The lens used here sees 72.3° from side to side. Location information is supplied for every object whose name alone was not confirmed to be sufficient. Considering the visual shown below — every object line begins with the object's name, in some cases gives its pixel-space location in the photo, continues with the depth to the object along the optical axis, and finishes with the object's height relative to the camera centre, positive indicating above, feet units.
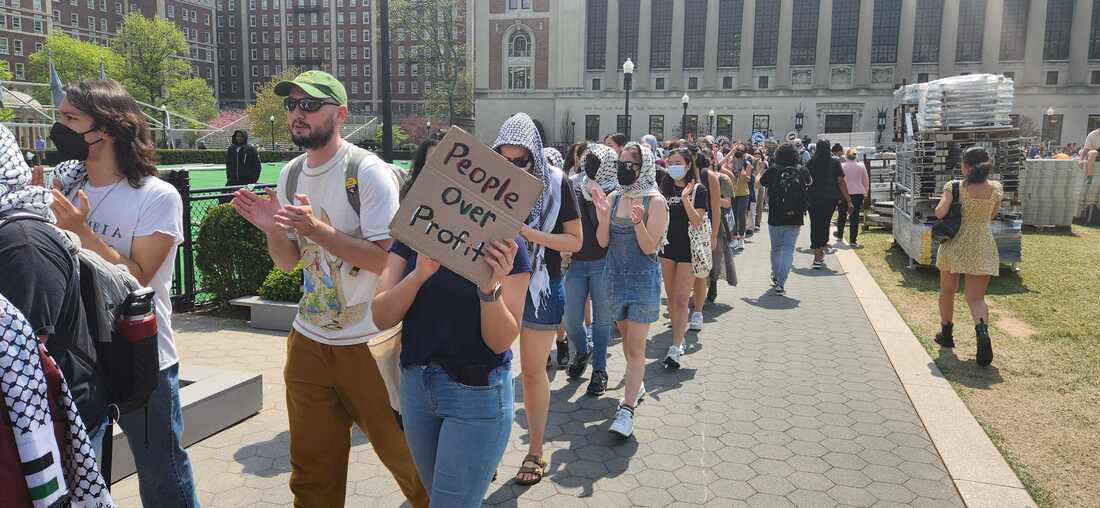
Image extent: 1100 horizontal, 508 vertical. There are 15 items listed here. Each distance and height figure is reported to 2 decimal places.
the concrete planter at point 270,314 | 25.96 -6.11
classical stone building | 213.25 +26.18
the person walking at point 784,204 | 34.12 -2.61
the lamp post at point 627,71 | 89.21 +8.59
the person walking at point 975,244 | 22.84 -2.87
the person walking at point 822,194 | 42.27 -2.60
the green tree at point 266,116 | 261.61 +7.02
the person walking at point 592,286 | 19.90 -3.81
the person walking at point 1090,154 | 58.85 -0.14
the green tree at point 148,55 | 276.21 +28.88
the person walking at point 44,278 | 6.63 -1.31
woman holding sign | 9.07 -2.74
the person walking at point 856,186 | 49.88 -2.50
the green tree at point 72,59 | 271.28 +26.46
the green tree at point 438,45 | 258.37 +32.67
